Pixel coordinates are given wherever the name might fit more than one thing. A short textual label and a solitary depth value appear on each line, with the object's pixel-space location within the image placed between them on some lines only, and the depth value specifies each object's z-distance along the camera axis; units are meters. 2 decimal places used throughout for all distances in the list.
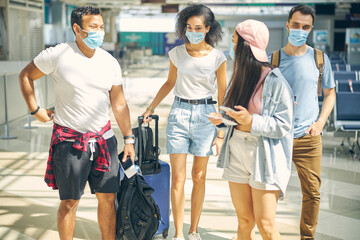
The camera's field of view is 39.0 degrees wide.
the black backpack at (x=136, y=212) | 3.21
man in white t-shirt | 2.96
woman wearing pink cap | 2.58
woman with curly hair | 3.60
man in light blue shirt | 3.28
